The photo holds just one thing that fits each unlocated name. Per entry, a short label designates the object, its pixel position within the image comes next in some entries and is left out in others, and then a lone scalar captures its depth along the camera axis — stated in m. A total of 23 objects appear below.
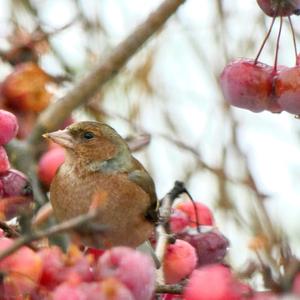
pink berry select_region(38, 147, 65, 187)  7.35
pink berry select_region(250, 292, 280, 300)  2.97
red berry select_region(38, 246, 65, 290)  3.62
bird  6.56
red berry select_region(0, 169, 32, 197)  5.14
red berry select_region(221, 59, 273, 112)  5.16
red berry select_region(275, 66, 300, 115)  4.98
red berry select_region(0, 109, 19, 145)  4.89
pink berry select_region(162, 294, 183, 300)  4.87
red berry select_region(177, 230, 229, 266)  5.89
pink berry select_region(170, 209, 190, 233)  6.30
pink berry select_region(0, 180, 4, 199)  5.12
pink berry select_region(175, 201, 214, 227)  6.46
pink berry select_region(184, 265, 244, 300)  3.26
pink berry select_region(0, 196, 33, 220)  5.09
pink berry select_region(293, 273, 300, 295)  2.92
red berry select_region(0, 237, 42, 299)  3.57
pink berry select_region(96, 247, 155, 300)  3.59
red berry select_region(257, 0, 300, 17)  4.79
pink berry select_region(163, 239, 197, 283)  5.41
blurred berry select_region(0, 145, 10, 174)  5.00
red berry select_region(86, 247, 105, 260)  5.25
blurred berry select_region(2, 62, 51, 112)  7.45
